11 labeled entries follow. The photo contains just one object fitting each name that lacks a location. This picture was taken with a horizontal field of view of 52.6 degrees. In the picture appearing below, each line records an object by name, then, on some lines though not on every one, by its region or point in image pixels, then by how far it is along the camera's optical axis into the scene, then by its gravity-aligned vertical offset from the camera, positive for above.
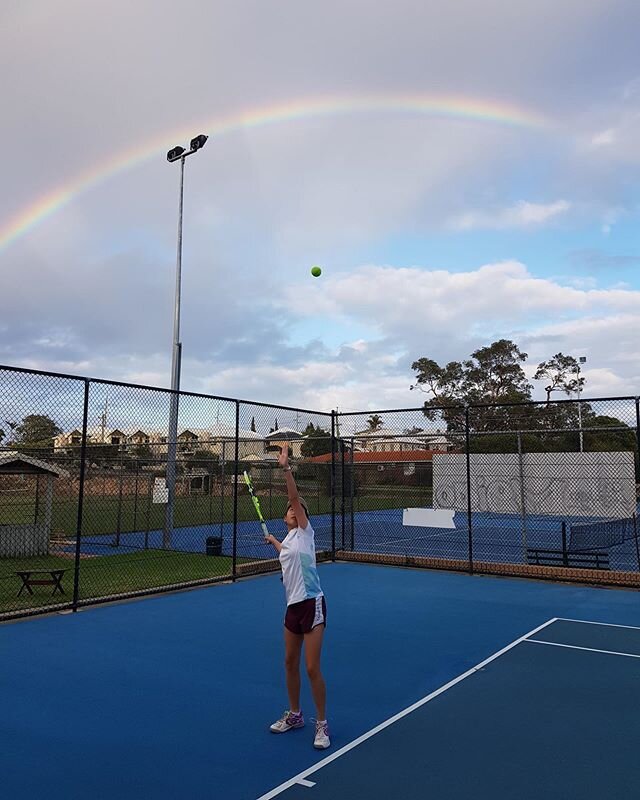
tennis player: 4.45 -0.86
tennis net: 12.60 -1.03
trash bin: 15.63 -1.47
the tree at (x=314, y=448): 23.94 +1.45
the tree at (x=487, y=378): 55.72 +9.37
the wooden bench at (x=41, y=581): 9.65 -1.42
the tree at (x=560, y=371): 57.22 +9.99
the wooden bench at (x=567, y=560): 11.93 -1.51
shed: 14.77 -1.05
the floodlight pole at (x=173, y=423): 14.77 +1.42
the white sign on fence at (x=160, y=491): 16.07 -0.15
